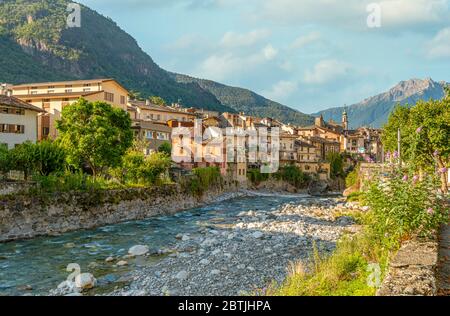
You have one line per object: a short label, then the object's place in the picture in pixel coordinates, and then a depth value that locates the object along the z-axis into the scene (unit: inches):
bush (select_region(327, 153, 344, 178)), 3909.9
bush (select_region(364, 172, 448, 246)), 408.8
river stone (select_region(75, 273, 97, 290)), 643.5
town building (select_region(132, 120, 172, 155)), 2549.2
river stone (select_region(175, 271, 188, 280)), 636.7
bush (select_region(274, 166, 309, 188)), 3282.5
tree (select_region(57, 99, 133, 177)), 1518.2
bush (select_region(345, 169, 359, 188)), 2692.9
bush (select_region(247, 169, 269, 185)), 3073.3
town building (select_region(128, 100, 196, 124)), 3221.0
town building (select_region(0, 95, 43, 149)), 1705.2
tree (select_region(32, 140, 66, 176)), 1411.2
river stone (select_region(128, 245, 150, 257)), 881.5
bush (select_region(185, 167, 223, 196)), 2105.7
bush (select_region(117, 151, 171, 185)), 1723.7
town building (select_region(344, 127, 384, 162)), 4896.7
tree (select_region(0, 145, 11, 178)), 1330.0
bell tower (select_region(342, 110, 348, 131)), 5910.4
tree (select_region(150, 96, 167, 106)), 4415.8
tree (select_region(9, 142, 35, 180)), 1363.2
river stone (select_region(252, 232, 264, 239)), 984.3
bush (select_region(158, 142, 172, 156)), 2564.0
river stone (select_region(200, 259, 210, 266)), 724.3
